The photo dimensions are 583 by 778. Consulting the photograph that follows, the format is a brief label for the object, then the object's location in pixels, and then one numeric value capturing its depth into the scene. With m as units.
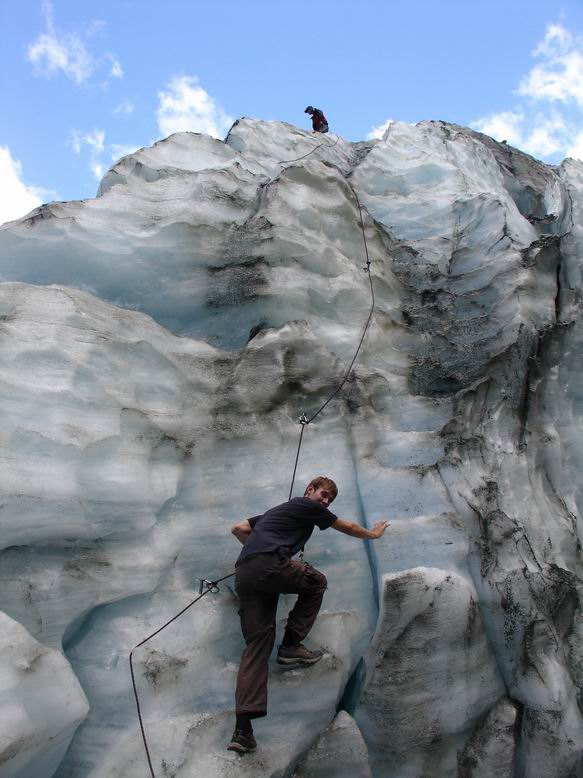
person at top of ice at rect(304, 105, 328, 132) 9.91
